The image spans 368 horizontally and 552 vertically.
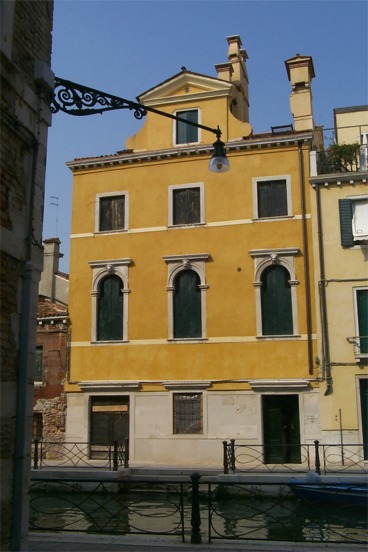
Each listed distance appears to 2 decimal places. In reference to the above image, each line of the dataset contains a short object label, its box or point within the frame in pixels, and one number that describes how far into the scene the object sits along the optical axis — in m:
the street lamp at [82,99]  7.12
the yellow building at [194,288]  18.83
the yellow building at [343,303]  17.88
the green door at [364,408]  17.69
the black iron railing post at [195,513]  8.09
